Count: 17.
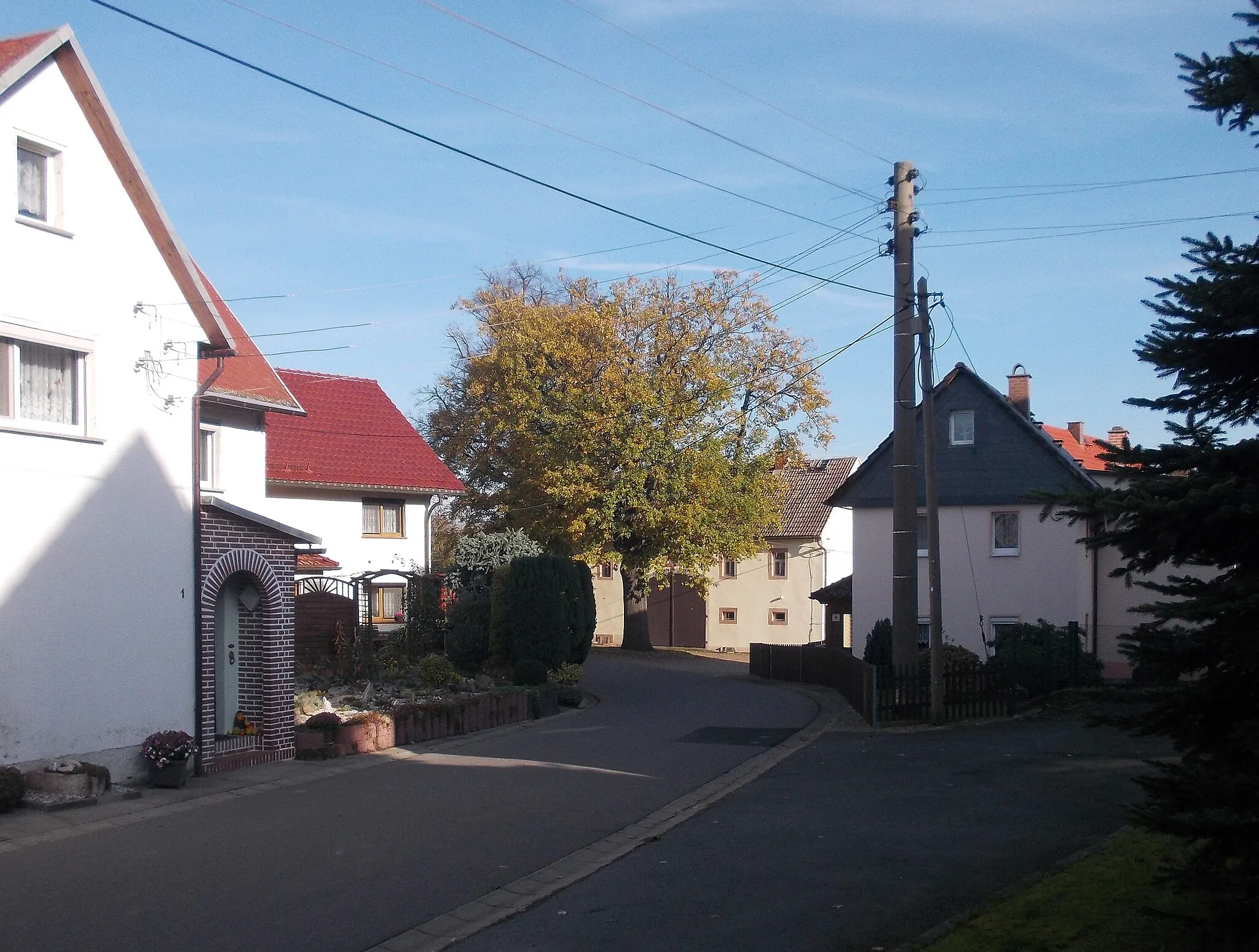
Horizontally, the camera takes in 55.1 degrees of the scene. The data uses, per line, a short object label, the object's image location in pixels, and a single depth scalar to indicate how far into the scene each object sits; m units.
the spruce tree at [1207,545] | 5.72
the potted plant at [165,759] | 14.00
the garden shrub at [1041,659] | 23.77
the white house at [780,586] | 48.62
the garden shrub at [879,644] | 29.05
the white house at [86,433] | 13.10
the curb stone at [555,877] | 7.94
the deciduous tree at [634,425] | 39.66
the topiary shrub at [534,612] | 25.64
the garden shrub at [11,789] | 11.98
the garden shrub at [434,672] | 22.08
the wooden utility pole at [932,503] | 19.94
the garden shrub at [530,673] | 23.31
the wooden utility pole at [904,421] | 20.52
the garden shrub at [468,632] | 26.34
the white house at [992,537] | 31.42
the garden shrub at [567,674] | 26.06
